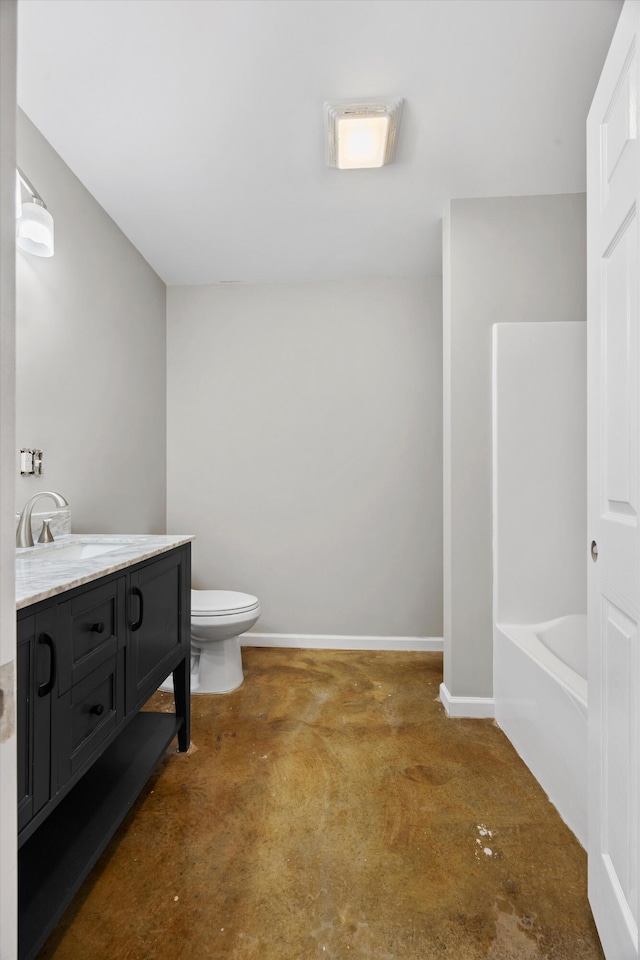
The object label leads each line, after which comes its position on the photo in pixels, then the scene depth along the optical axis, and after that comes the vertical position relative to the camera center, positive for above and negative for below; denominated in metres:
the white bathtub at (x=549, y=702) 1.60 -0.79
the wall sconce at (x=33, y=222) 1.68 +0.84
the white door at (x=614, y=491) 1.01 -0.02
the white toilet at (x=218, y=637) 2.50 -0.75
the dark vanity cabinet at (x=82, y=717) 1.05 -0.57
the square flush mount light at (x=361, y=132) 1.78 +1.26
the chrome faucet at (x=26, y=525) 1.75 -0.14
